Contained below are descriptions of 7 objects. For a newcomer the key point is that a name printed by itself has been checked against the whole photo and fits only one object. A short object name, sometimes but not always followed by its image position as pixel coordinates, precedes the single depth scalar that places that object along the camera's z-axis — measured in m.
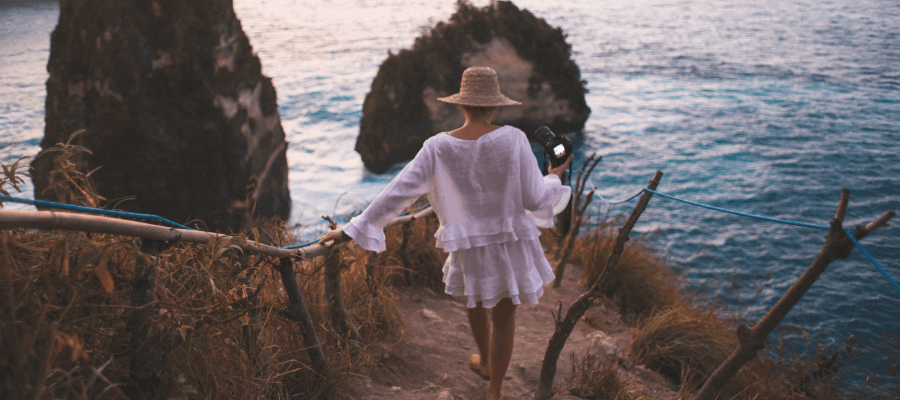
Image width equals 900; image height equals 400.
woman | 2.25
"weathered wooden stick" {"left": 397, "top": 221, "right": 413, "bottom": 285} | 3.96
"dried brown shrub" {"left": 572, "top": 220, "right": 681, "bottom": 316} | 4.74
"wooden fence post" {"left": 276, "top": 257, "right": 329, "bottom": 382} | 2.23
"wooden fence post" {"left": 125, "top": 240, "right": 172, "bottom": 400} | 1.55
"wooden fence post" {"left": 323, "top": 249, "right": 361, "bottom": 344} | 2.82
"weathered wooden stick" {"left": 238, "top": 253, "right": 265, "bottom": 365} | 2.11
